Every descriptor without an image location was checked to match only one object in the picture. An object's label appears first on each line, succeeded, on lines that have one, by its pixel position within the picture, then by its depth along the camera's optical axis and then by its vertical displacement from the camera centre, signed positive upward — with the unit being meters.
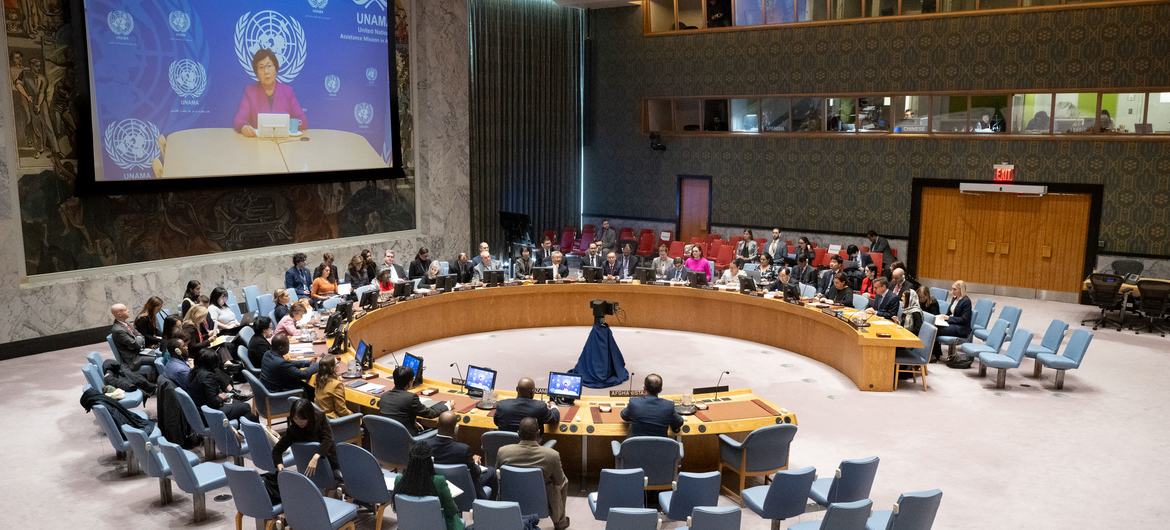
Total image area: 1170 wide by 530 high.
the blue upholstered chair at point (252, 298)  12.18 -1.79
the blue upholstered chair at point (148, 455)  6.87 -2.24
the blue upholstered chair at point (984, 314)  12.48 -1.97
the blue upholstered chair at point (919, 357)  10.53 -2.18
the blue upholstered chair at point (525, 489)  6.16 -2.21
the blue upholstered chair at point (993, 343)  11.04 -2.13
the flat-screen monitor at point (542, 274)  13.92 -1.62
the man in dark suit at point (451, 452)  6.30 -1.99
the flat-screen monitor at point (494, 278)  13.59 -1.64
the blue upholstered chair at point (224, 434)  7.26 -2.19
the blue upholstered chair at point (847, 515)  5.59 -2.15
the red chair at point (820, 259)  17.47 -1.69
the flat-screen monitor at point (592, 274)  14.07 -1.63
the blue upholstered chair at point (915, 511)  5.62 -2.15
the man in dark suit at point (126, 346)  9.51 -1.92
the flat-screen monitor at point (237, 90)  12.16 +1.18
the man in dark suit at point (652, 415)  7.12 -1.95
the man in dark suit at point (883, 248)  17.11 -1.44
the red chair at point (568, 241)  20.03 -1.58
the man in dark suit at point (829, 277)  13.10 -1.64
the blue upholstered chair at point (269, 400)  8.41 -2.21
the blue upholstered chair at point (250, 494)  5.93 -2.20
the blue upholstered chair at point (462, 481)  6.21 -2.19
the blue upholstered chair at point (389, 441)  7.02 -2.16
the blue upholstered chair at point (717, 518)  5.39 -2.10
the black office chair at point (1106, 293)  13.64 -1.82
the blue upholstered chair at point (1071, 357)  10.55 -2.19
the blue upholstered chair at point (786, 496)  6.22 -2.28
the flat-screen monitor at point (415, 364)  8.45 -1.86
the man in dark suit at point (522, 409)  7.14 -1.91
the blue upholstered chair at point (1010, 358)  10.59 -2.21
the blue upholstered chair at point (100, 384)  8.45 -2.08
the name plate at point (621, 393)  7.92 -1.99
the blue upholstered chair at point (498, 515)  5.46 -2.12
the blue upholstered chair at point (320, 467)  6.52 -2.22
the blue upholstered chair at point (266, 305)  11.88 -1.84
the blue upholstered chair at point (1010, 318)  11.89 -1.94
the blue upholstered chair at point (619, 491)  6.11 -2.21
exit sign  16.34 +0.01
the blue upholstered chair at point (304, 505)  5.76 -2.21
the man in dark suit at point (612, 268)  14.43 -1.60
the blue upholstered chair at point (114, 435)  7.49 -2.28
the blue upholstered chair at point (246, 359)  9.05 -1.94
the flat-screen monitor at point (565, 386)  7.97 -1.93
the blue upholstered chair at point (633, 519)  5.33 -2.08
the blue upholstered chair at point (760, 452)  7.12 -2.26
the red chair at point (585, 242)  19.69 -1.59
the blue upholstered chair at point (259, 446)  6.90 -2.17
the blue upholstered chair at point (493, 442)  6.91 -2.12
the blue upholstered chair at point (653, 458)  6.78 -2.19
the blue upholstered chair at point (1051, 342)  10.98 -2.09
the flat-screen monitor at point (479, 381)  8.09 -1.92
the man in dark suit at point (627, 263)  14.99 -1.59
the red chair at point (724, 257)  17.52 -1.68
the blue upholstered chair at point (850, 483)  6.38 -2.23
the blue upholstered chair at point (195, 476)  6.50 -2.35
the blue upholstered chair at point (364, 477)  6.40 -2.24
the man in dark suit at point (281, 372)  8.45 -1.94
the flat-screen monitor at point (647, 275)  13.89 -1.62
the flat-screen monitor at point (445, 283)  12.98 -1.65
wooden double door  16.08 -1.23
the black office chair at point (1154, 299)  13.38 -1.86
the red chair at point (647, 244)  19.72 -1.62
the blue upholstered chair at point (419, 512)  5.50 -2.12
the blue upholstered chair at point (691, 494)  6.15 -2.24
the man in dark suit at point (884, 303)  11.79 -1.73
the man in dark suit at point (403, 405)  7.16 -1.89
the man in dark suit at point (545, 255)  15.71 -1.55
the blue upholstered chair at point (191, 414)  7.65 -2.14
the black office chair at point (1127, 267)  14.96 -1.56
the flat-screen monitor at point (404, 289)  12.27 -1.66
